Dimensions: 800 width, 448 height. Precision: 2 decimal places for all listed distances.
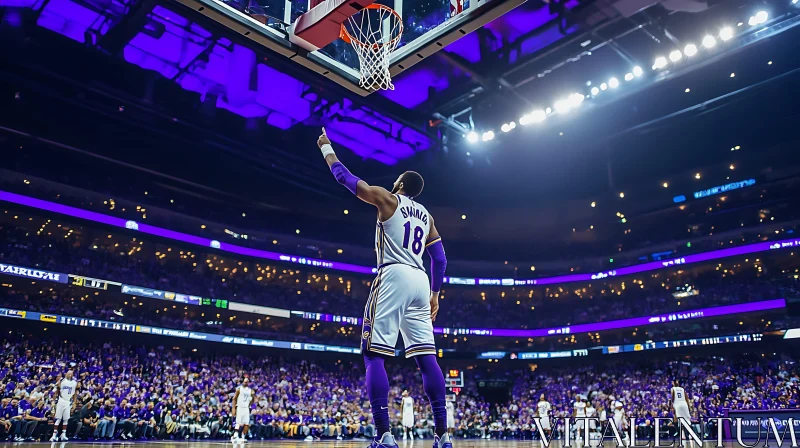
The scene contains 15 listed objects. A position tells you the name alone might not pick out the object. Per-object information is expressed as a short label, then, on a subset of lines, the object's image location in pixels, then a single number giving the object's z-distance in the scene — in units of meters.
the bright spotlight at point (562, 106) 21.22
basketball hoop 8.27
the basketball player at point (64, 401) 15.47
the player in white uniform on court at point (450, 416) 24.67
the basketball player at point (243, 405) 13.70
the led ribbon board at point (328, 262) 26.30
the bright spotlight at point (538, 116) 21.67
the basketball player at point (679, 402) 16.31
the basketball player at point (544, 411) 22.92
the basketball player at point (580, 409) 20.01
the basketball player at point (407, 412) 21.73
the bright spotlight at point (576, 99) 21.08
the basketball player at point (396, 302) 4.53
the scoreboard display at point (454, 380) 33.97
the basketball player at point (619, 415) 18.98
